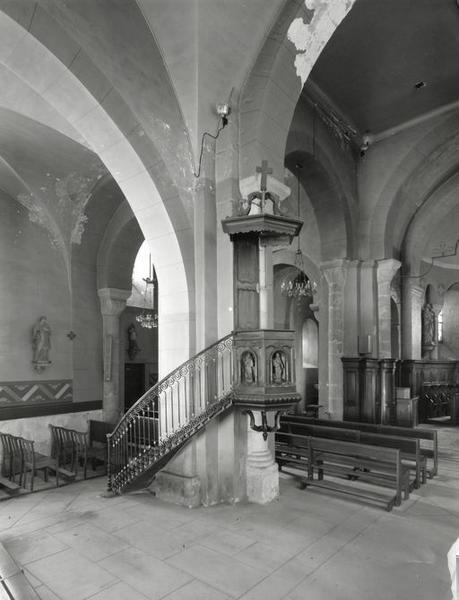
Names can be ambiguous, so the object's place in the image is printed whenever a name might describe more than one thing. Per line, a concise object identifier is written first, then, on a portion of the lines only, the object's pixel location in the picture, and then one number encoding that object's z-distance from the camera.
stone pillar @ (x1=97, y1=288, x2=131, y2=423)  11.46
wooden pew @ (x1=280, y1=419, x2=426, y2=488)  7.02
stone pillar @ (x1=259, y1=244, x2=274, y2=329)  6.97
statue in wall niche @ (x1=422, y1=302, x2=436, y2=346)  16.11
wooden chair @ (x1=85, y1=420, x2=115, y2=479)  9.15
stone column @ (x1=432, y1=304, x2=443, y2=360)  16.67
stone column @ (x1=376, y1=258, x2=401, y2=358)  11.52
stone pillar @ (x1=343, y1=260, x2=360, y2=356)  11.50
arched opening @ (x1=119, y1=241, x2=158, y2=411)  14.77
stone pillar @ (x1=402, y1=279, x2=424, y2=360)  13.72
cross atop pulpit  6.61
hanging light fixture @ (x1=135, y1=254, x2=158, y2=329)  12.64
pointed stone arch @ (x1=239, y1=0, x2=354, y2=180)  6.87
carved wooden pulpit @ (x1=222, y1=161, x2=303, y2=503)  6.25
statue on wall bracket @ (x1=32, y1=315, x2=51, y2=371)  10.31
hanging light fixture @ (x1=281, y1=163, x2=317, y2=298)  12.00
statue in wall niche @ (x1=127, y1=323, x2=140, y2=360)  14.80
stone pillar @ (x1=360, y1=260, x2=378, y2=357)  11.38
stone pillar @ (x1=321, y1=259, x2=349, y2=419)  11.55
